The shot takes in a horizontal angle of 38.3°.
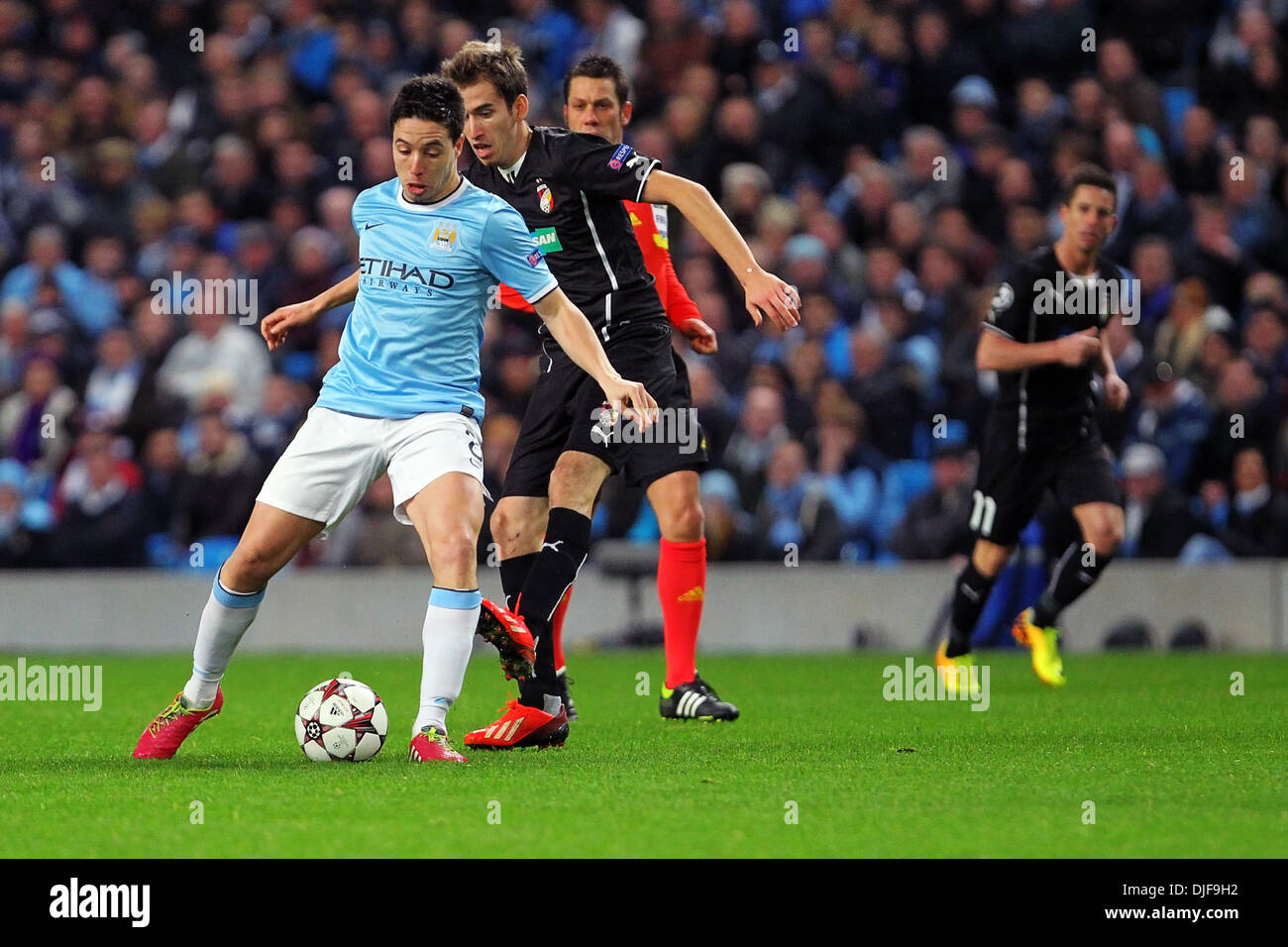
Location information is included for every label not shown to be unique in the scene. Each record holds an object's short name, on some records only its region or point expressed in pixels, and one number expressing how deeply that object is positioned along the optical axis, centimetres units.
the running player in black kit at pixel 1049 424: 892
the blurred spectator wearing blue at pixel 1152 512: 1205
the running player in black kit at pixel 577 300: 646
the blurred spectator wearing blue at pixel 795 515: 1223
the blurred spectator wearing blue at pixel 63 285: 1448
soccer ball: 584
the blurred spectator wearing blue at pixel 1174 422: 1226
